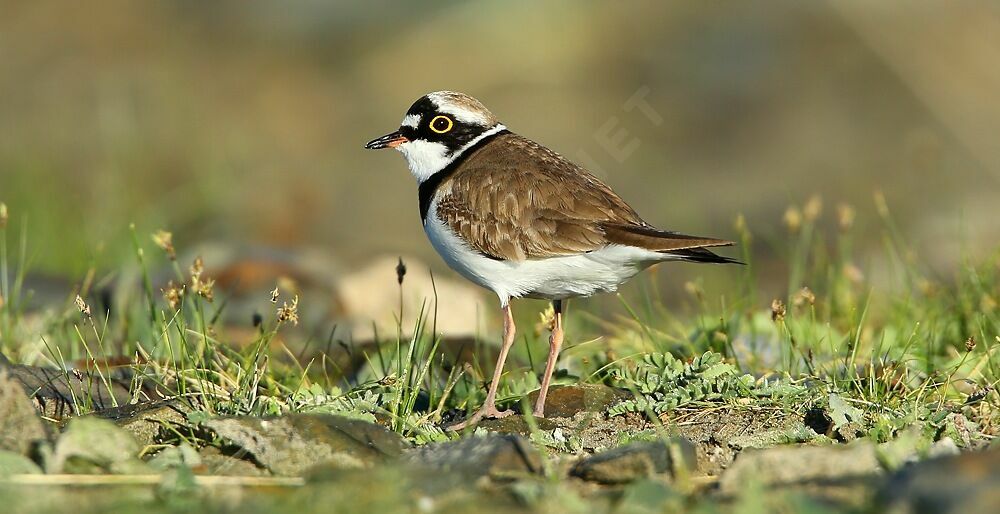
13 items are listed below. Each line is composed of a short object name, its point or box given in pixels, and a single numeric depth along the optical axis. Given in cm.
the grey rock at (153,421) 874
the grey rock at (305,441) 805
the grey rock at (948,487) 598
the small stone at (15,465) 744
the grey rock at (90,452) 759
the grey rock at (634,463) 753
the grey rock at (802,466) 722
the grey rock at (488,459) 754
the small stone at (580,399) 983
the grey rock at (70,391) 953
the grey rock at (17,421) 779
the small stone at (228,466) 802
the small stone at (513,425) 948
